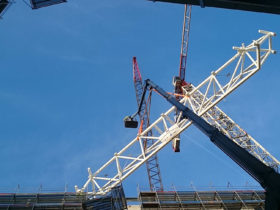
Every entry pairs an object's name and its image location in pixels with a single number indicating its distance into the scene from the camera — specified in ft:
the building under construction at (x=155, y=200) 97.55
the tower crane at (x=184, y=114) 101.50
